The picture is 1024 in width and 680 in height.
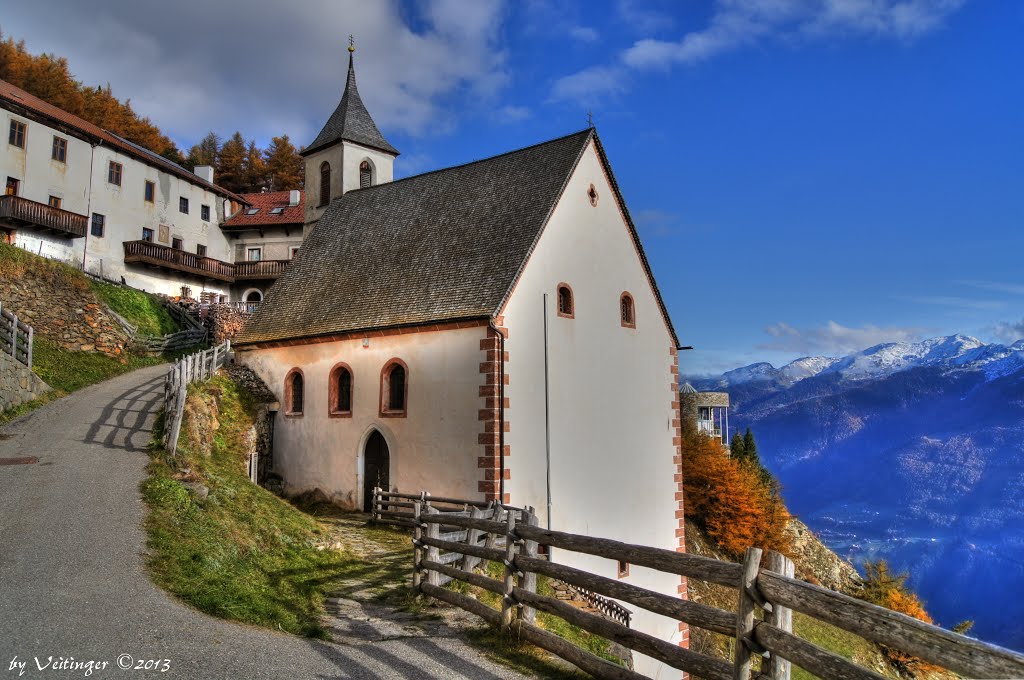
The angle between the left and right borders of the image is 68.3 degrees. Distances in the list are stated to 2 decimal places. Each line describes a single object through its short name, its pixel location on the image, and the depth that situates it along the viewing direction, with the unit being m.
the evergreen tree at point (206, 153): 68.51
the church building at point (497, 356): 19.84
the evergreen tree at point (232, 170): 69.50
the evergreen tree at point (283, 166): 69.19
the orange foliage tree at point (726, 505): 37.75
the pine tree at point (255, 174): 69.50
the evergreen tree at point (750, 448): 52.38
